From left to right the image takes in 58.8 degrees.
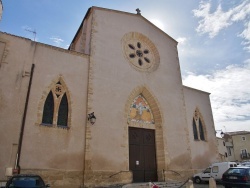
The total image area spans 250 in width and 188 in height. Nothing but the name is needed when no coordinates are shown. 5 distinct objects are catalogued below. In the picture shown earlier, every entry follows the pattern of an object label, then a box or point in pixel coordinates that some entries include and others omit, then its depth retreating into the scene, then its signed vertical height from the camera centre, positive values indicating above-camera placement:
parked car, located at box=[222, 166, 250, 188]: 9.25 -0.53
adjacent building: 38.41 +3.10
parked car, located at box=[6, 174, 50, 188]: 6.44 -0.39
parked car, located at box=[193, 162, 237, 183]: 13.30 -0.42
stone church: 9.01 +2.78
